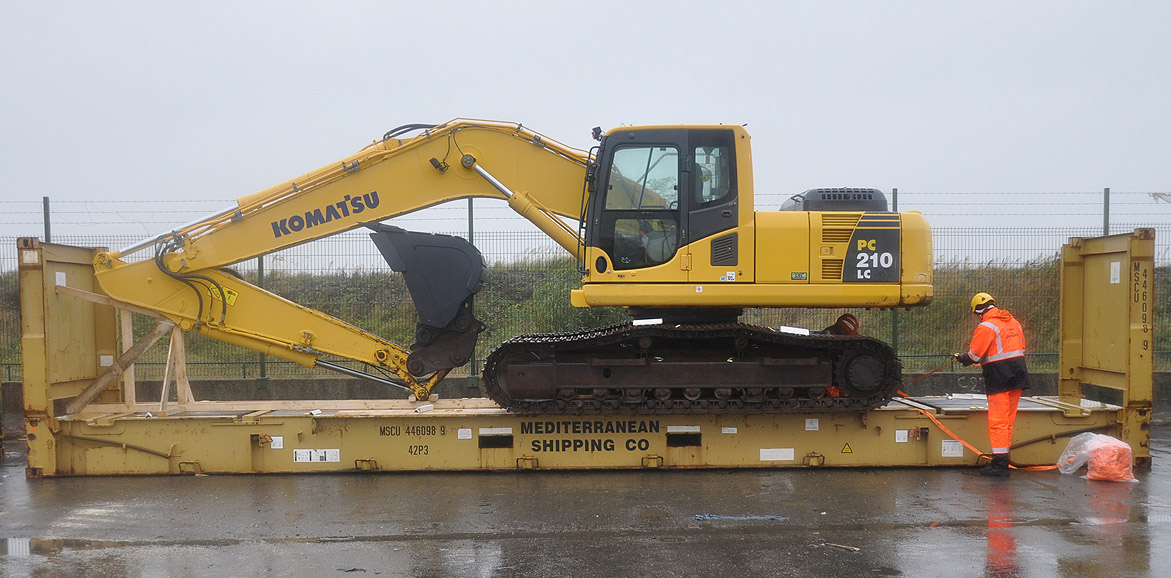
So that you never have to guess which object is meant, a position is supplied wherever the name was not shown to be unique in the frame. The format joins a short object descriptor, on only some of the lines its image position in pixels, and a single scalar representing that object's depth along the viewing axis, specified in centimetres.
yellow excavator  728
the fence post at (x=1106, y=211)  1105
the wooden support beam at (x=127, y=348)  840
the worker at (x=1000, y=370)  740
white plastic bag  746
